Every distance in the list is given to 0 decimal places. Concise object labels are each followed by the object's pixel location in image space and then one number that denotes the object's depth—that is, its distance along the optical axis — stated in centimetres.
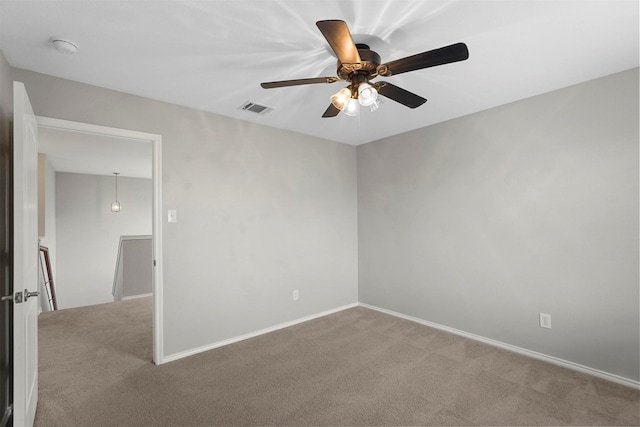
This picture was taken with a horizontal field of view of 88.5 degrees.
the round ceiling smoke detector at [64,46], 196
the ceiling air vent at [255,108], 307
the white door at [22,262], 165
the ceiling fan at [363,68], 152
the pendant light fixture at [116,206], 751
